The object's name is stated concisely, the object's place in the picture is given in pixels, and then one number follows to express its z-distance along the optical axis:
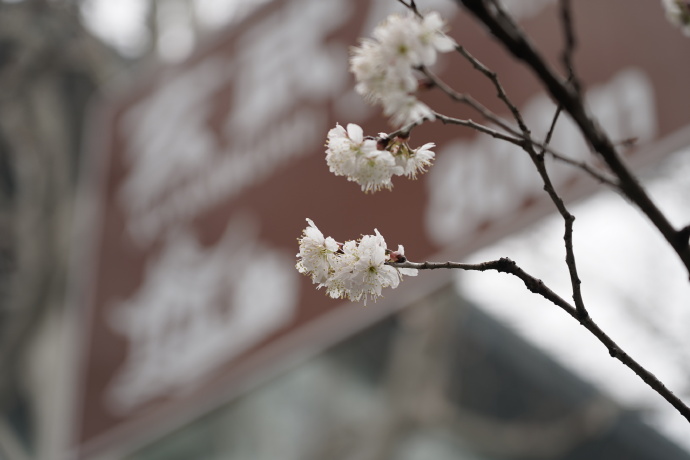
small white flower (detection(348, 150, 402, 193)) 1.04
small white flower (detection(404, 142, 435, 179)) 1.04
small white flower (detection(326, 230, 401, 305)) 1.06
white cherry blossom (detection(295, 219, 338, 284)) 1.07
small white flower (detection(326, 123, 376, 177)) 1.04
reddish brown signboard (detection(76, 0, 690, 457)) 1.57
